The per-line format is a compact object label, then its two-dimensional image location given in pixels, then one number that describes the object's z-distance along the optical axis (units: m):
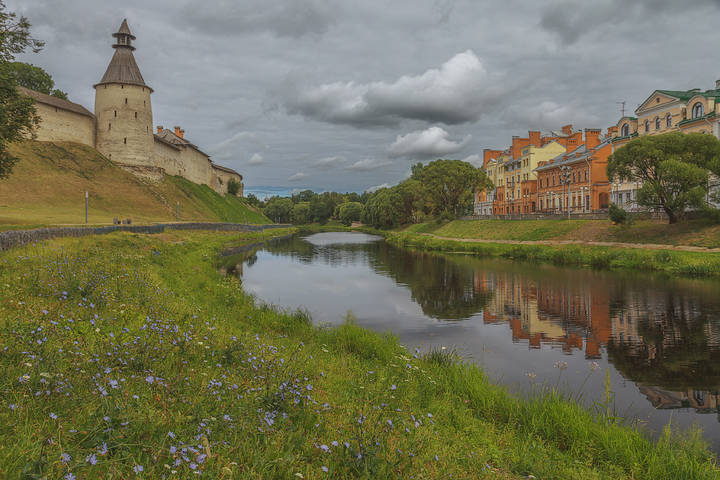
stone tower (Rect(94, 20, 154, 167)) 69.75
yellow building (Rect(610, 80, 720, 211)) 40.00
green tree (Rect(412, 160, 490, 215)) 71.12
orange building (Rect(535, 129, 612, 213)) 58.09
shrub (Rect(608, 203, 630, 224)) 37.30
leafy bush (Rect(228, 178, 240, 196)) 124.59
